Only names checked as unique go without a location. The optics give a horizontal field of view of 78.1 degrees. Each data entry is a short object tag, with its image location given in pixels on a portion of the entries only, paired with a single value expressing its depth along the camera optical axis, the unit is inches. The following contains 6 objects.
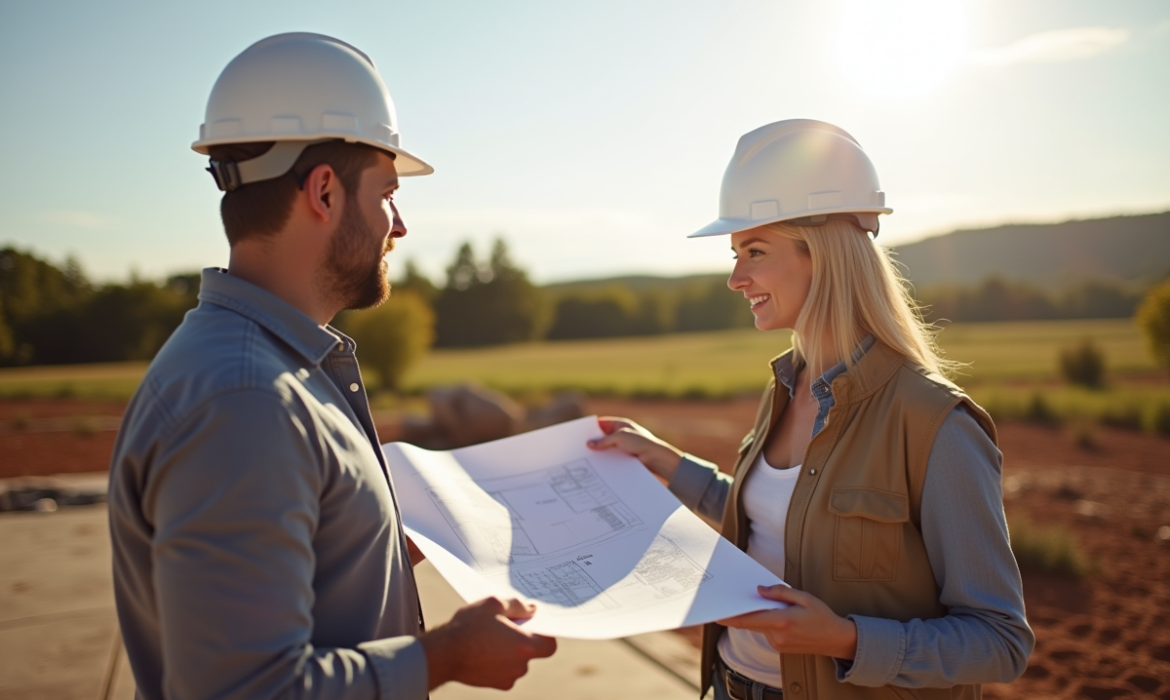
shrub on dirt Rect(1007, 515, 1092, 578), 231.0
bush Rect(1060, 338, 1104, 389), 671.8
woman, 70.9
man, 47.3
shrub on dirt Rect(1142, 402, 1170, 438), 498.3
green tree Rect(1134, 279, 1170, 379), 494.6
